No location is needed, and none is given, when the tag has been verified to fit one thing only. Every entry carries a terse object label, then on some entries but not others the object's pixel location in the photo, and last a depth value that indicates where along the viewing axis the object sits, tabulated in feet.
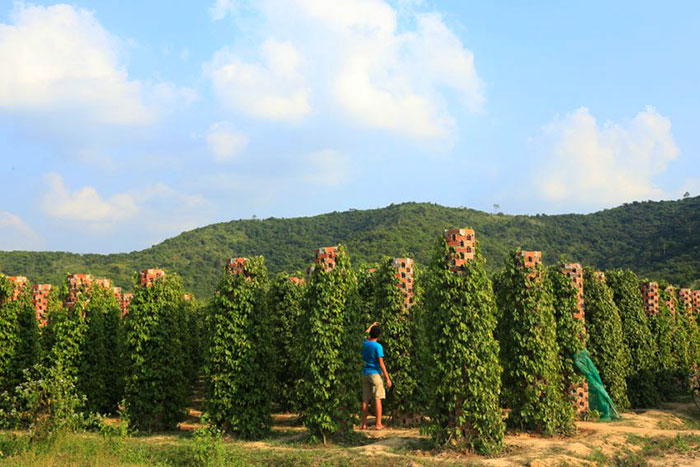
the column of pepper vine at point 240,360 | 38.99
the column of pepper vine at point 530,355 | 37.32
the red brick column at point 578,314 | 43.39
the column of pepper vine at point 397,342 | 43.11
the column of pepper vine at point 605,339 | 50.88
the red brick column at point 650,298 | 65.16
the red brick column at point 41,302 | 59.16
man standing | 36.04
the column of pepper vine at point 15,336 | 50.54
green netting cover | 43.06
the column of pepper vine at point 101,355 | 49.70
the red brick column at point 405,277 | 44.83
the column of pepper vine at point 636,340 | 57.00
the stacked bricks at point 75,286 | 49.88
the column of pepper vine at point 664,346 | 60.80
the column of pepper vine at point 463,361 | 32.01
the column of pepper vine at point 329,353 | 35.73
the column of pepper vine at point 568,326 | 42.98
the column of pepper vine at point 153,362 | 43.42
